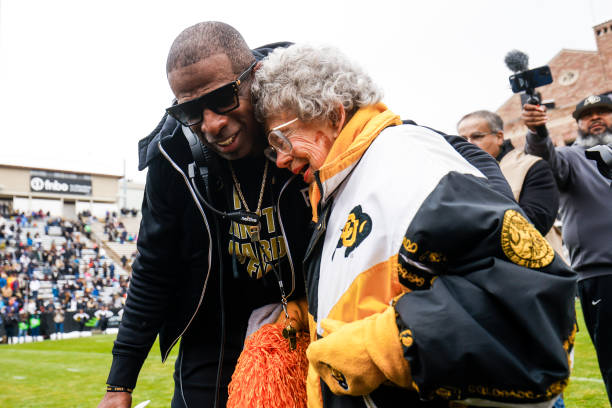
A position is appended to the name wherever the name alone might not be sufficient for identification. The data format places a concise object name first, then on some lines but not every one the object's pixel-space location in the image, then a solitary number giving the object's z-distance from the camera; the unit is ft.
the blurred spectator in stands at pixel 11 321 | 66.44
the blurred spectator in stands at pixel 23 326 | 69.56
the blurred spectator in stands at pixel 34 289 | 82.48
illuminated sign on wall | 169.07
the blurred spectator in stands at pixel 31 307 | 71.41
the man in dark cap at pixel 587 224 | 11.70
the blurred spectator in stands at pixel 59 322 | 71.92
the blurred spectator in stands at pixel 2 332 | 66.95
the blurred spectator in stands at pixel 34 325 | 70.18
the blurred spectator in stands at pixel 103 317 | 76.01
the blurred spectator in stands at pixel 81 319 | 74.02
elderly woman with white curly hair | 3.78
